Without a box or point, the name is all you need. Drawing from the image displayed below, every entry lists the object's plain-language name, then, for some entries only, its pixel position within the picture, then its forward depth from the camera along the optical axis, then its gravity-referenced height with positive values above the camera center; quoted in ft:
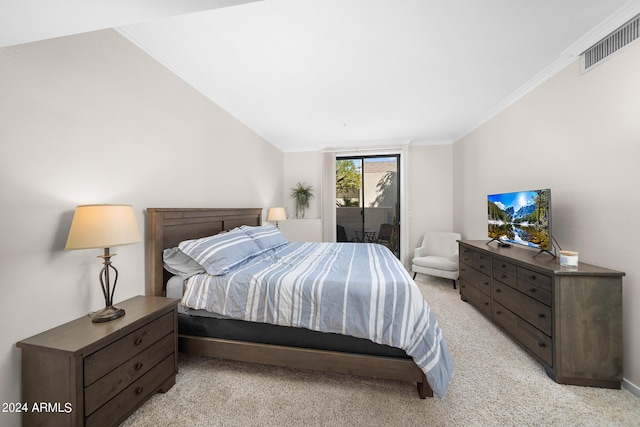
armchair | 12.09 -2.63
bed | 5.15 -2.92
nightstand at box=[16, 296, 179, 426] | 3.60 -2.65
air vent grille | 5.31 +4.07
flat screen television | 6.99 -0.27
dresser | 5.41 -2.73
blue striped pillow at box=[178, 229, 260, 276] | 6.25 -1.10
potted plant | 16.79 +1.21
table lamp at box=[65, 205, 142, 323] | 4.17 -0.31
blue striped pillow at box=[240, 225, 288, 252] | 8.80 -0.95
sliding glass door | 17.11 +0.87
